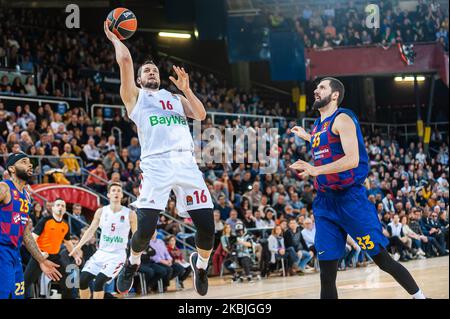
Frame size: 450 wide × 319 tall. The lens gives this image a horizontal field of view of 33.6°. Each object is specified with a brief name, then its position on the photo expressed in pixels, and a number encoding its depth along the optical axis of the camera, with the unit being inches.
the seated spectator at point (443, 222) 902.4
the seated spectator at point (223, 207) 682.8
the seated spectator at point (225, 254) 657.0
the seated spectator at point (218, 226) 657.0
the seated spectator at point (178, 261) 592.4
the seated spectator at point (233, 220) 669.3
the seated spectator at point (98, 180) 604.7
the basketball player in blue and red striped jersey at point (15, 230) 283.9
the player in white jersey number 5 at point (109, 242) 414.9
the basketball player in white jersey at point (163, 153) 282.2
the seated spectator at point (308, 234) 708.0
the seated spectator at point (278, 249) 676.1
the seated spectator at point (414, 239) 821.9
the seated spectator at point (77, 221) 554.3
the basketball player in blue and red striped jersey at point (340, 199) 261.1
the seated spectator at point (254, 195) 729.6
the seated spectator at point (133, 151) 666.2
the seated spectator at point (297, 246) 694.5
